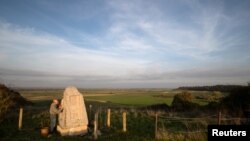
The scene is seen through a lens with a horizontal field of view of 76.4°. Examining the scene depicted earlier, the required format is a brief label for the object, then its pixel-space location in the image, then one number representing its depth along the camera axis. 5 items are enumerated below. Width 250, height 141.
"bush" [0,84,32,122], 13.26
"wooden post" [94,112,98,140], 9.74
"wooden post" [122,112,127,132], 11.33
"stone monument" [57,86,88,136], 10.68
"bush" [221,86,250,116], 18.11
